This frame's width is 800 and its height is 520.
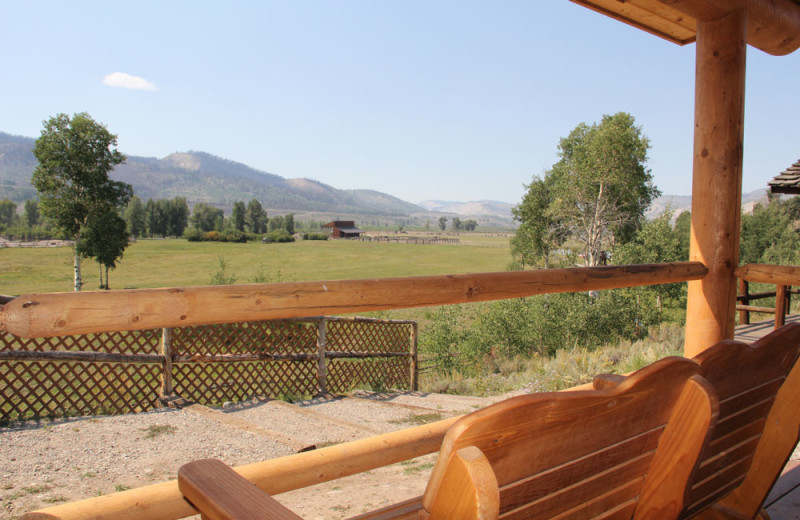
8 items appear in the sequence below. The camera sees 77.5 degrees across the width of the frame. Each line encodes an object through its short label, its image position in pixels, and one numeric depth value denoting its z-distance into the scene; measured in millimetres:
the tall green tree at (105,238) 33062
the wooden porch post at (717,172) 2279
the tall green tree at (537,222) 29519
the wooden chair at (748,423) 966
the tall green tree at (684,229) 24062
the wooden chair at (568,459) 539
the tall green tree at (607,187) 24609
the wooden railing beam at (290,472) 925
